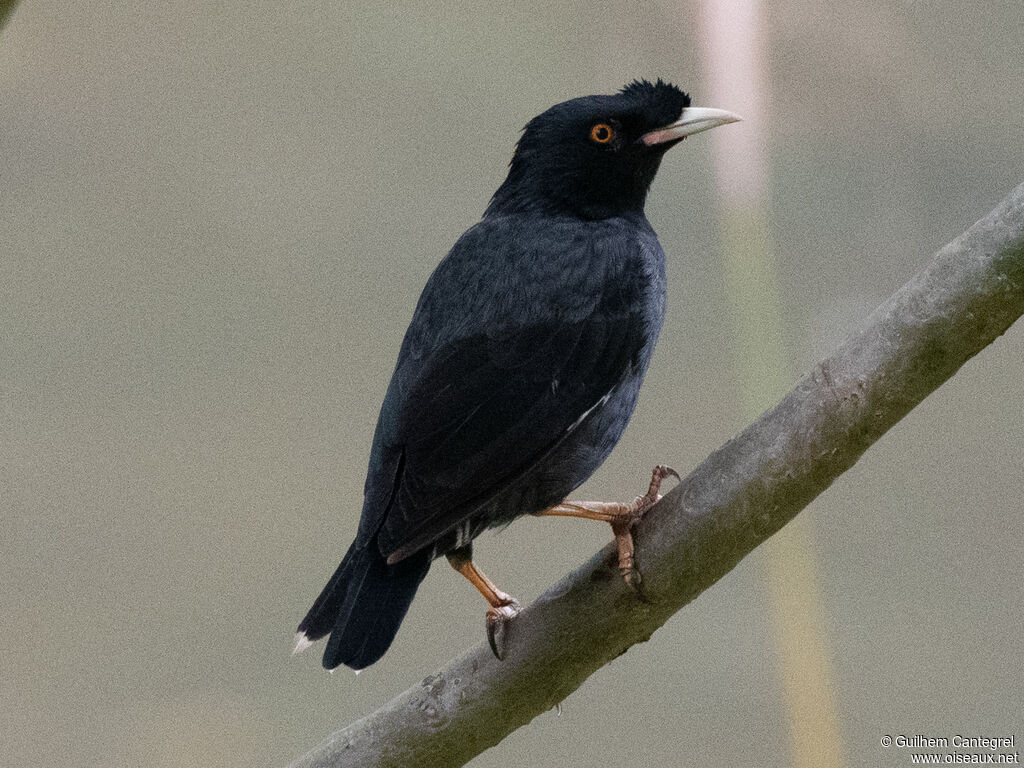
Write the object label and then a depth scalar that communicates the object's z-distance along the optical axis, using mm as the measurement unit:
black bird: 5293
